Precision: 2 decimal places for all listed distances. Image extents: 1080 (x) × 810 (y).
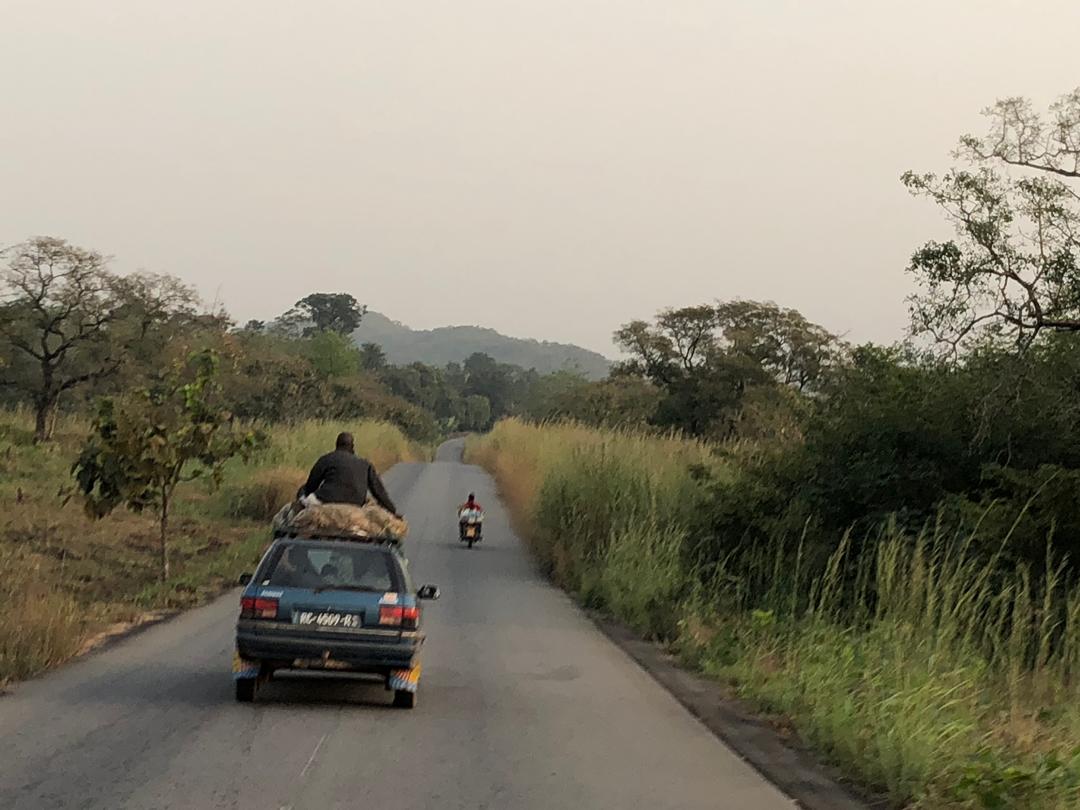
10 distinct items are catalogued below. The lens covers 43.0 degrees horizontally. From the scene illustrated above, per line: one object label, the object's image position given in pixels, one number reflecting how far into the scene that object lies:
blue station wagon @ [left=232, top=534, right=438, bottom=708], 10.55
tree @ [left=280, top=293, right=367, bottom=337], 142.25
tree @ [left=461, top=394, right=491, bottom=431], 159.50
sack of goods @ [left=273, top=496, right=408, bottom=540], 12.38
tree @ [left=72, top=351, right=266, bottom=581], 19.88
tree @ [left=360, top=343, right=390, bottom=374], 142.62
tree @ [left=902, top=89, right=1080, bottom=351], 18.23
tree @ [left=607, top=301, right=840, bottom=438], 55.06
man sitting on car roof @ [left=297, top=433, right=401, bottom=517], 12.91
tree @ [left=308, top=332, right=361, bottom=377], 95.94
